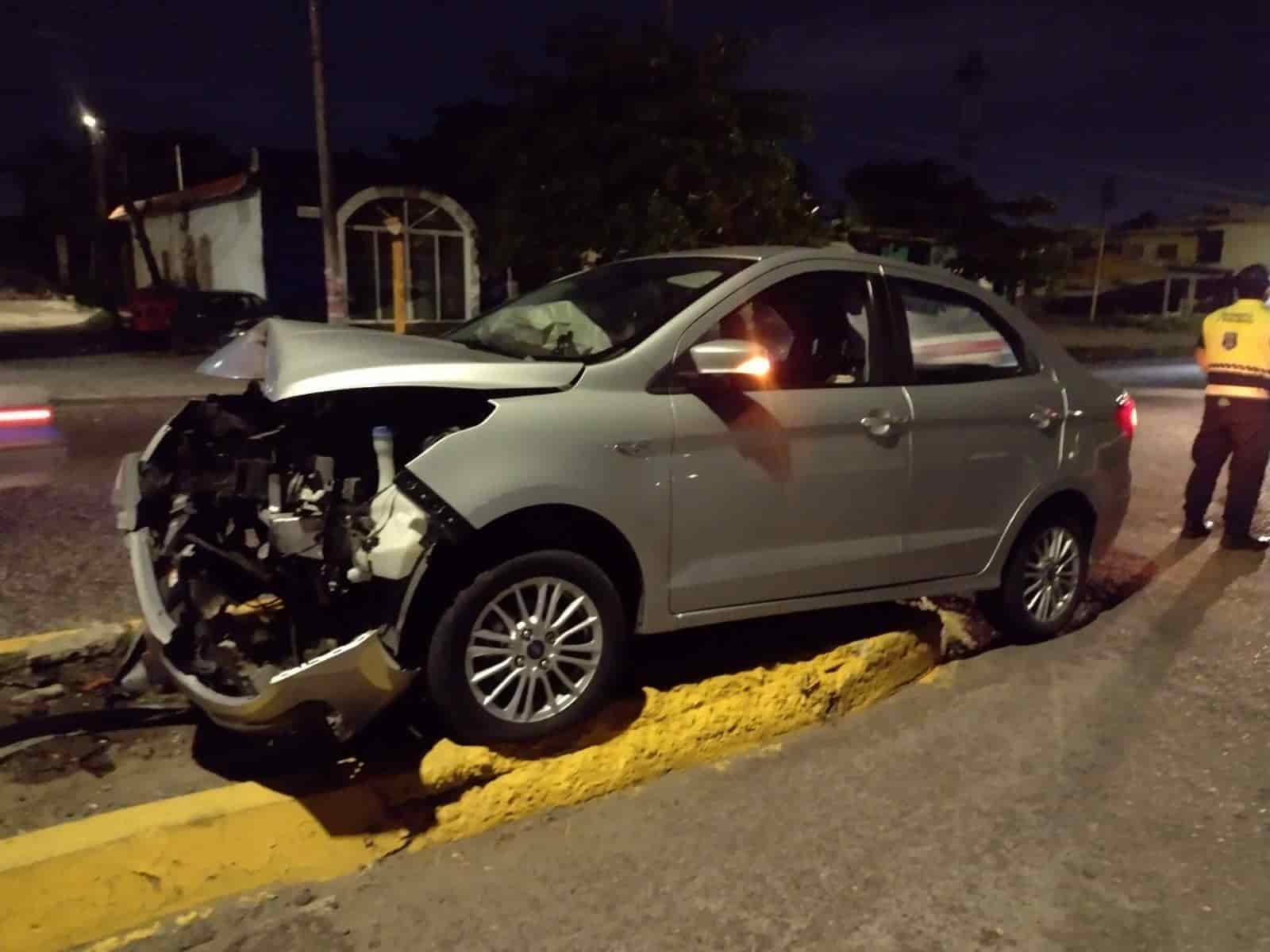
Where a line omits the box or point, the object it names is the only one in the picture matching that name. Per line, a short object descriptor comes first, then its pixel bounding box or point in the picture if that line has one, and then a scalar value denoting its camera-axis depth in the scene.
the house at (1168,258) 49.78
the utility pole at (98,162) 27.97
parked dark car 21.64
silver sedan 3.28
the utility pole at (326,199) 17.08
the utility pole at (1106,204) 45.38
